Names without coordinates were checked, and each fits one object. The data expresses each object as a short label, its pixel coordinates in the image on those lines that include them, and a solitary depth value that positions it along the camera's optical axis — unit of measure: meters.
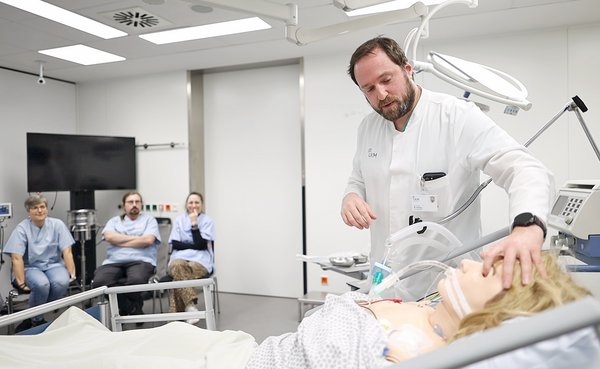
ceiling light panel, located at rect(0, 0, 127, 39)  2.86
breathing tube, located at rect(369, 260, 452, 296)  1.26
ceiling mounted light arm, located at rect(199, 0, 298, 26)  1.33
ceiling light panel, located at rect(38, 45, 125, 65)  3.86
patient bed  0.55
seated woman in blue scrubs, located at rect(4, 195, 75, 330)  3.55
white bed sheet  1.19
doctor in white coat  1.39
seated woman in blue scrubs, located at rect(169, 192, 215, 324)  3.64
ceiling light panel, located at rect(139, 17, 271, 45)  3.26
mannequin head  0.85
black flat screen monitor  4.11
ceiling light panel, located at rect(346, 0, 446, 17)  2.90
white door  4.42
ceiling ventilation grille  3.00
